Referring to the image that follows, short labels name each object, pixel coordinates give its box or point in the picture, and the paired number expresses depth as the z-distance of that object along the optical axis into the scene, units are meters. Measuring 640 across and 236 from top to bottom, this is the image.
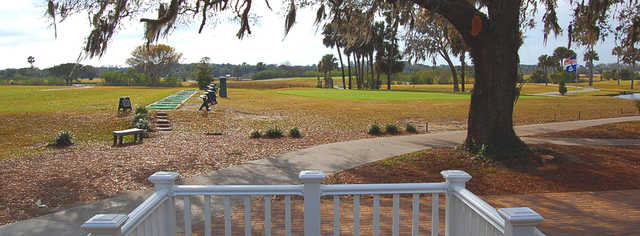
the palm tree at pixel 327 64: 76.06
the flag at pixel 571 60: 44.50
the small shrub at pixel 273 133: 12.74
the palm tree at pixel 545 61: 75.43
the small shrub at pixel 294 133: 12.98
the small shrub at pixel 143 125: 13.43
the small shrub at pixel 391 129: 13.84
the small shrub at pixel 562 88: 43.19
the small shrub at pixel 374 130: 13.60
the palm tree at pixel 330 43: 64.56
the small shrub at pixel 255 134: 12.73
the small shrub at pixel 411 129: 14.31
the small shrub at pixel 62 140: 11.23
